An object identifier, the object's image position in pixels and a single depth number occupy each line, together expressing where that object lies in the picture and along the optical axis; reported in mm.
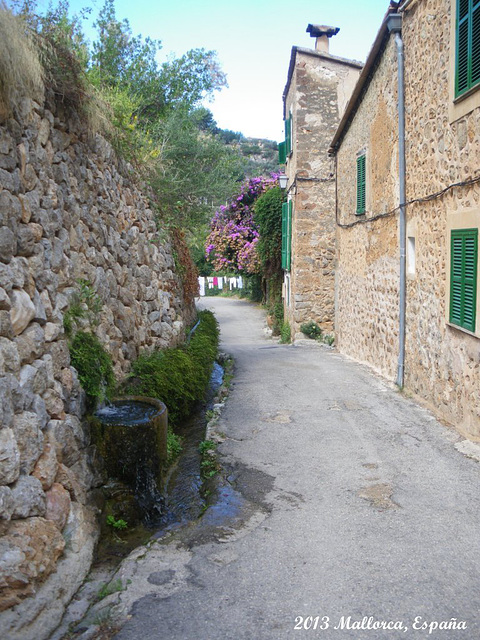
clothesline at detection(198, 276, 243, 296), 35438
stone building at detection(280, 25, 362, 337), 15898
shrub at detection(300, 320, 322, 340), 16172
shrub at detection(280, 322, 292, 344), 17578
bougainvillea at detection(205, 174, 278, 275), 24594
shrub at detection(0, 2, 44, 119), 4344
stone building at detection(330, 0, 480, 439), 6352
